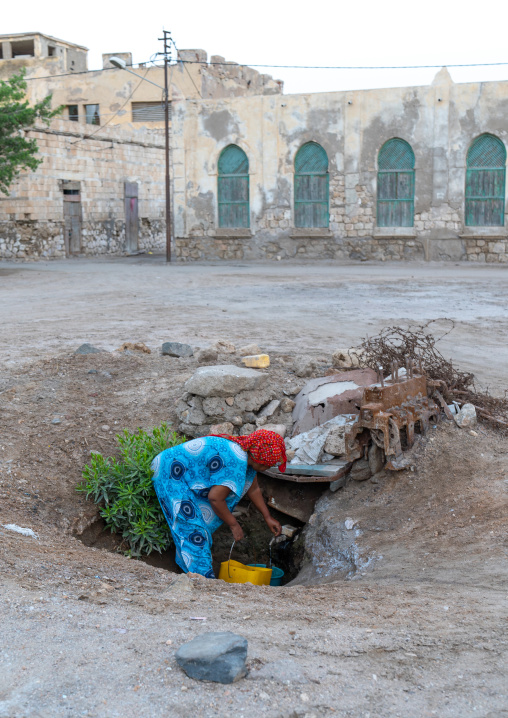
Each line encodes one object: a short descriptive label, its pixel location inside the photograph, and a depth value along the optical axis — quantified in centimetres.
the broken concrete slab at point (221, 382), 555
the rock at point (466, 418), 465
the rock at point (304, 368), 621
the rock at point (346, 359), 621
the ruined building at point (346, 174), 1986
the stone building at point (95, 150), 2470
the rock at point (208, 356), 660
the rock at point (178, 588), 297
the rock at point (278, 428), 544
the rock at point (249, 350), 667
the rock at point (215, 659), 209
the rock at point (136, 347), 703
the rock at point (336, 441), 489
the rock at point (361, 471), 461
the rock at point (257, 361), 625
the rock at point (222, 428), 537
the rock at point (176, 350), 684
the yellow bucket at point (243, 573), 430
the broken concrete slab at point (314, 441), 496
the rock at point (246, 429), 547
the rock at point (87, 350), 698
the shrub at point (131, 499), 464
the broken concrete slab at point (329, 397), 528
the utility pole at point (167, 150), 2094
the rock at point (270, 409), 566
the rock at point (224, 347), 681
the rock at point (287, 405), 572
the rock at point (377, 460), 456
